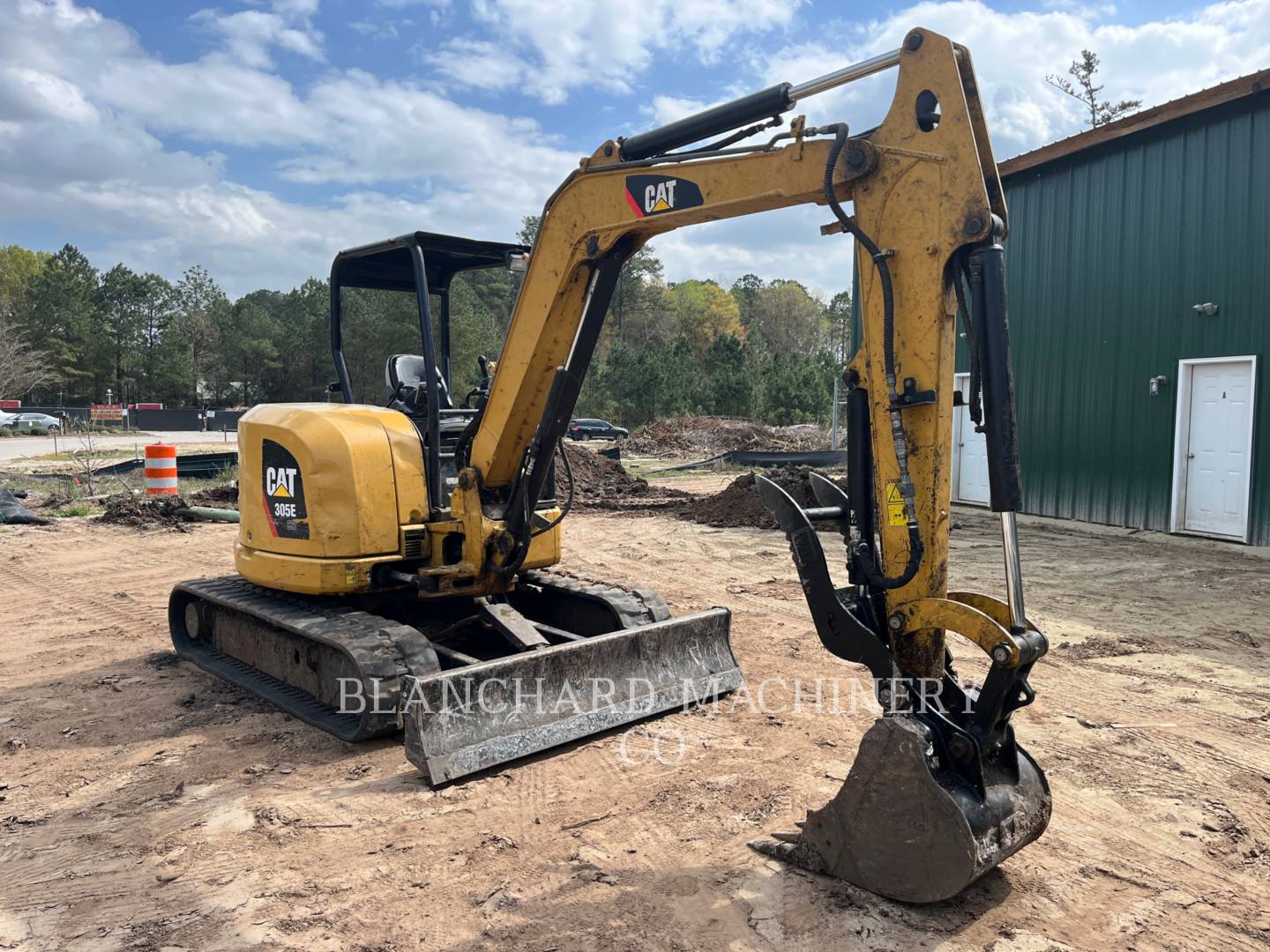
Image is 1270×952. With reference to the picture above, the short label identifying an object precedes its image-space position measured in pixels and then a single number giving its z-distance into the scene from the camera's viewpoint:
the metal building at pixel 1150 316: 11.46
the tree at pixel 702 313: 68.00
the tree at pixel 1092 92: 35.78
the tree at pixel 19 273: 61.45
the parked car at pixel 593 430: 37.12
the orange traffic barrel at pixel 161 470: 13.87
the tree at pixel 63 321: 56.53
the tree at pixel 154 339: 59.34
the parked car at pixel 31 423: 41.59
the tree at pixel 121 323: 59.22
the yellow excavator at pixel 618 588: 3.22
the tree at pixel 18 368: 46.41
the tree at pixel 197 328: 61.59
